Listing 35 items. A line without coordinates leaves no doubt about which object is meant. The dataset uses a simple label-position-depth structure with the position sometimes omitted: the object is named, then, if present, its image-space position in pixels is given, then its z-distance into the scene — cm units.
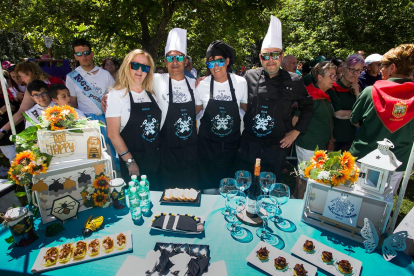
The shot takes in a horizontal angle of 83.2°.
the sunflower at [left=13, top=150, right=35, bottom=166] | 165
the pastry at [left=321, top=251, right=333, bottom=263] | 142
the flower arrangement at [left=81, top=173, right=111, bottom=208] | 188
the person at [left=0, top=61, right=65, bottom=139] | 318
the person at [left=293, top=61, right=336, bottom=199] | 278
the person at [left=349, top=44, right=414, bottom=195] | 214
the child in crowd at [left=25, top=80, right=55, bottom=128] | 273
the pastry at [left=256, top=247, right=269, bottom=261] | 141
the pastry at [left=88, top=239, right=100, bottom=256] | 146
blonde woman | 229
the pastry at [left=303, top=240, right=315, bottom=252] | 150
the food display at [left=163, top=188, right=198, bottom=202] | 197
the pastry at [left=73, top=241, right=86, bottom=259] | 144
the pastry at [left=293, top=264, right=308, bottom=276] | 134
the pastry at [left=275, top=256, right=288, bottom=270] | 138
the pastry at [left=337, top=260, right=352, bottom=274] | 135
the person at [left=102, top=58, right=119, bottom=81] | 504
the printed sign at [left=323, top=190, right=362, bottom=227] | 165
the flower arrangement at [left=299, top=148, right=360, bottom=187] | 163
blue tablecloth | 138
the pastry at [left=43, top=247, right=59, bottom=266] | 139
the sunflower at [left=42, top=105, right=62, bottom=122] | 178
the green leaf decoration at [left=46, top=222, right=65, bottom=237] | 162
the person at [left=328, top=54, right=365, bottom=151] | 292
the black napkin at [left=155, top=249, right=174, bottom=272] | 135
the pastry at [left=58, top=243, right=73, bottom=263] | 142
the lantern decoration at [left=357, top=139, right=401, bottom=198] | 154
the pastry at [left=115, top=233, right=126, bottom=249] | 151
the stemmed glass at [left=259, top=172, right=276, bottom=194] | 182
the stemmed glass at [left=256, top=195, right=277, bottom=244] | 161
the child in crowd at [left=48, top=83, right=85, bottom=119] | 273
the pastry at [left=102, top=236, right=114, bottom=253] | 148
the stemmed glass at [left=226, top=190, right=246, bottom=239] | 163
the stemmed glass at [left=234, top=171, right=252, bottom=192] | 185
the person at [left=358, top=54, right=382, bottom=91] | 402
